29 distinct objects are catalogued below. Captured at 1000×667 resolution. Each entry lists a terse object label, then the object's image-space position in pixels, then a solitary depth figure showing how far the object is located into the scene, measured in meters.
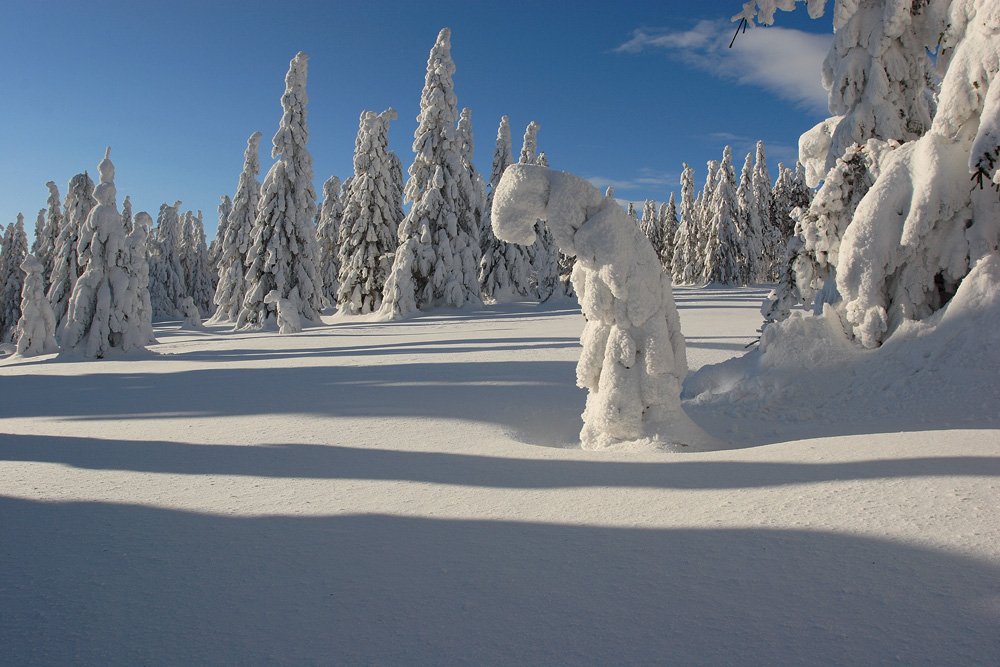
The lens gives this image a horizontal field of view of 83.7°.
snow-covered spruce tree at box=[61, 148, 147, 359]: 15.34
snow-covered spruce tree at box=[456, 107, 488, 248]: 31.17
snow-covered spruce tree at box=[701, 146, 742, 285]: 42.91
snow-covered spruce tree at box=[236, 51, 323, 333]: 23.95
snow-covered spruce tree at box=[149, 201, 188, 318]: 43.53
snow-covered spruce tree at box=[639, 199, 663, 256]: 64.31
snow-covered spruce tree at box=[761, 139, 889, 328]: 7.40
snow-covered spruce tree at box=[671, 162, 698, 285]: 51.41
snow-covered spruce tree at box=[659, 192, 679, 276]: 66.06
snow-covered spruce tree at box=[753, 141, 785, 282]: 51.46
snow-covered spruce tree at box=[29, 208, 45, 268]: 35.97
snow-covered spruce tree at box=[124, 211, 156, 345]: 16.16
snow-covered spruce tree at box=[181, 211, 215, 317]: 48.22
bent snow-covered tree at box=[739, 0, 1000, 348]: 5.80
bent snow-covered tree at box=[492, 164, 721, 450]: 5.30
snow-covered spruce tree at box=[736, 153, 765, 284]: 48.59
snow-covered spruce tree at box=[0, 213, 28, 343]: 31.86
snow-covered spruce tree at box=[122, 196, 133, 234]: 47.10
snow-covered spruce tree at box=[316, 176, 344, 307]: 44.20
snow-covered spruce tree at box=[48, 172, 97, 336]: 25.09
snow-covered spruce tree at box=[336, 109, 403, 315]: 28.55
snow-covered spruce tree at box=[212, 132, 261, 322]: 30.19
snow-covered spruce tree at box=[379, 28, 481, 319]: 25.78
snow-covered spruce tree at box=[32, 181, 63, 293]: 33.84
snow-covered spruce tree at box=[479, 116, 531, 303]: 34.03
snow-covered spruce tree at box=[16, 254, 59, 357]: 18.02
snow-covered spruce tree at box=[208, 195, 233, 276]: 52.34
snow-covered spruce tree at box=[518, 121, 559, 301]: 35.47
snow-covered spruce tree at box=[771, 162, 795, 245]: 34.35
